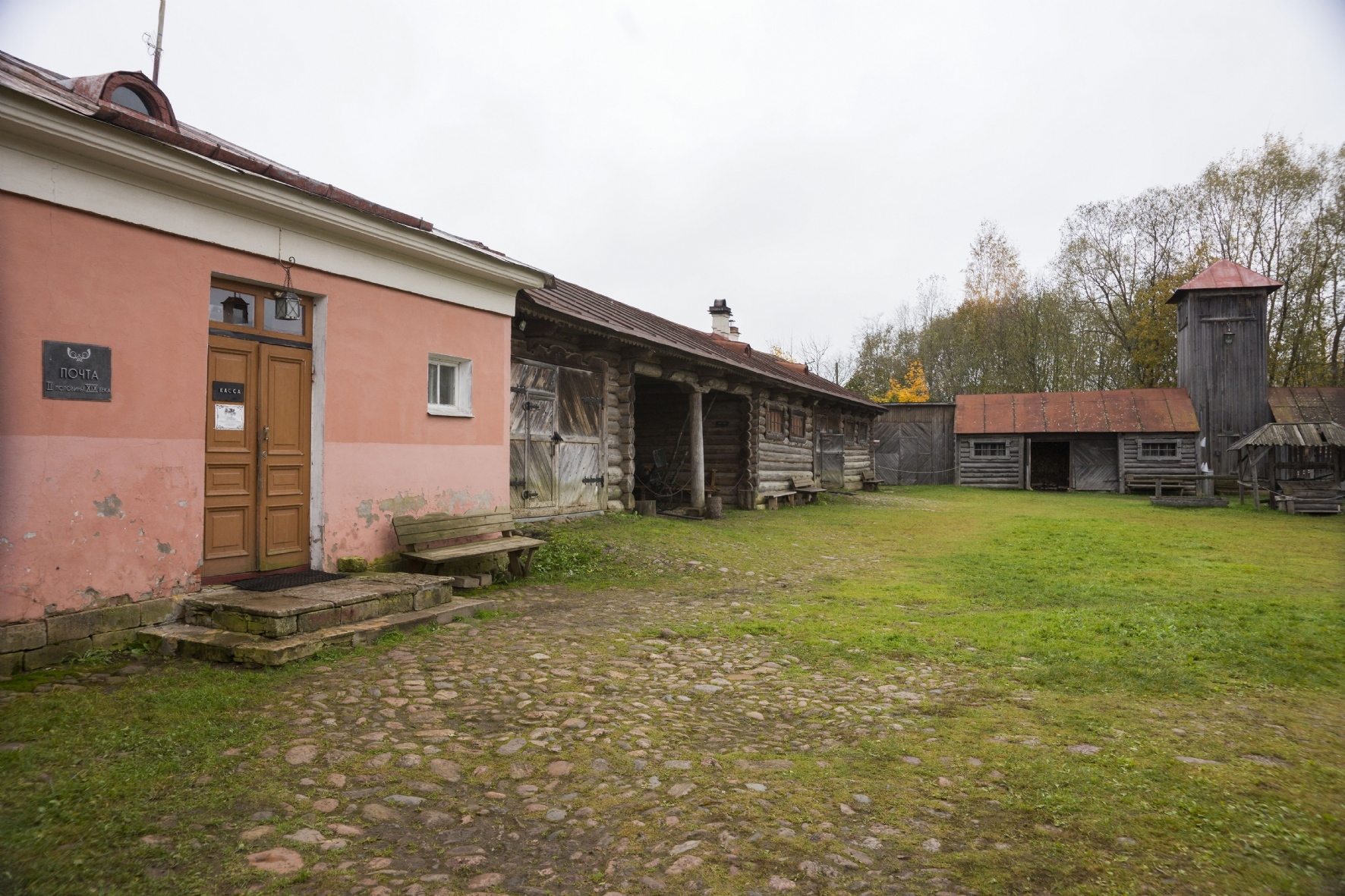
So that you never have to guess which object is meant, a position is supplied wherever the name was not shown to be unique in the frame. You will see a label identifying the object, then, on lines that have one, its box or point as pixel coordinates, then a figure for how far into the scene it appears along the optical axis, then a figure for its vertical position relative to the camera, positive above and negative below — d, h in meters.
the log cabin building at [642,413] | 10.15 +0.88
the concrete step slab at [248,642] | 4.36 -1.18
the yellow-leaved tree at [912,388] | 36.91 +3.70
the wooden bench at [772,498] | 16.34 -0.93
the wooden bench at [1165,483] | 23.31 -0.83
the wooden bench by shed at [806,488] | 18.14 -0.78
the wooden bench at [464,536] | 6.82 -0.81
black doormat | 5.46 -0.98
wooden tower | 24.53 +3.70
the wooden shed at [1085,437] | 25.61 +0.83
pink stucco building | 4.33 +0.75
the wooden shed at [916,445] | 29.78 +0.60
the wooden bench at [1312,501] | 17.52 -1.01
